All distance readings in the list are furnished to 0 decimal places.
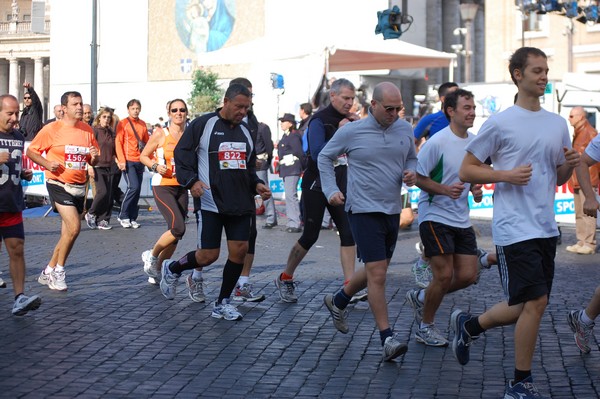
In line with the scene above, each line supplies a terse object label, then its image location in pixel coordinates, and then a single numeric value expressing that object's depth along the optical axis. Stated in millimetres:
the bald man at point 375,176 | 7672
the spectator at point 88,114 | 18297
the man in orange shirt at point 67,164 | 10680
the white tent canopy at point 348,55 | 21547
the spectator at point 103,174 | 18156
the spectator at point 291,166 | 18281
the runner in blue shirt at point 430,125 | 10719
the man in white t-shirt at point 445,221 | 7949
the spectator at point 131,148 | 17828
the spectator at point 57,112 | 18780
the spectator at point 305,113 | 17375
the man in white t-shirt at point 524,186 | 6168
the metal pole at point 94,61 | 28031
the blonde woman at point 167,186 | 10930
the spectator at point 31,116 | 20062
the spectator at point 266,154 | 18219
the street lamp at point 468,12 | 33219
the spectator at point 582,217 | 15266
